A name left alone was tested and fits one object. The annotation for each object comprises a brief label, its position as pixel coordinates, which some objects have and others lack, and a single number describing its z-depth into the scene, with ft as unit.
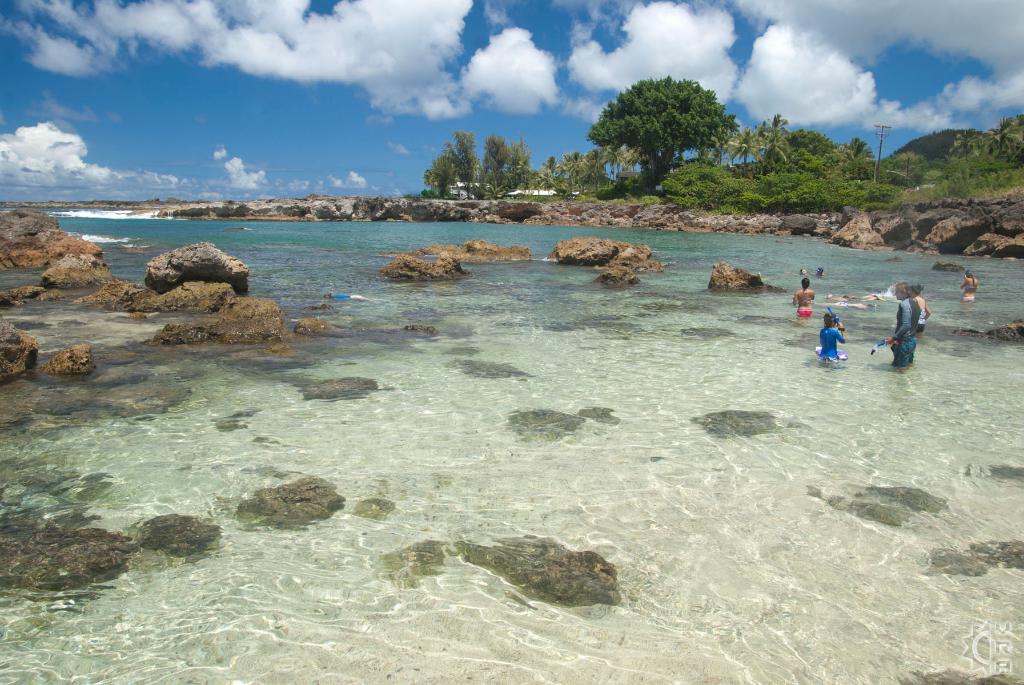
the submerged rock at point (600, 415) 28.17
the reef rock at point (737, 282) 74.90
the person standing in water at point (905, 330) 36.58
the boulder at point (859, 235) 155.12
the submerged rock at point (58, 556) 15.42
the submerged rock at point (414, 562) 16.22
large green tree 277.85
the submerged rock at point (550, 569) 15.66
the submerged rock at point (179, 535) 17.15
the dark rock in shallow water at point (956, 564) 16.93
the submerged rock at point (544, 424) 26.32
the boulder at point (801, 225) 203.82
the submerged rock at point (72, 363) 32.68
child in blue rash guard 38.42
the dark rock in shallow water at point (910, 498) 20.47
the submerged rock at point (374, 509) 19.34
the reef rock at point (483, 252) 106.63
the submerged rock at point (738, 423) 26.78
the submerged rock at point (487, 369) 35.55
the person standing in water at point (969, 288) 67.67
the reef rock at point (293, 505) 18.93
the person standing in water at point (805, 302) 55.21
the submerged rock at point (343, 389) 30.76
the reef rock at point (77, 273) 66.80
